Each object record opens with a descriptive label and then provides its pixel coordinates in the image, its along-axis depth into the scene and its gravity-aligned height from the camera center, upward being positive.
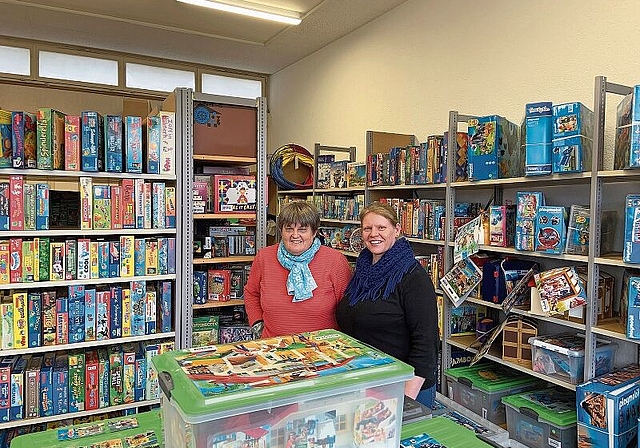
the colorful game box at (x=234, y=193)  2.95 +0.09
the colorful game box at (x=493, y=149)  2.85 +0.36
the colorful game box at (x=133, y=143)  2.70 +0.35
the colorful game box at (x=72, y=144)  2.58 +0.33
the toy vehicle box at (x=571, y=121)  2.37 +0.44
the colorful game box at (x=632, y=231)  2.14 -0.09
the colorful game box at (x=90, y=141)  2.60 +0.35
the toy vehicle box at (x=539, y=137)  2.49 +0.38
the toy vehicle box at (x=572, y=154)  2.37 +0.28
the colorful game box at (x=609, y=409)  2.15 -0.88
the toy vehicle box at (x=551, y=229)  2.47 -0.09
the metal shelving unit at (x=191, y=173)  2.79 +0.21
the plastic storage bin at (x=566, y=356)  2.45 -0.74
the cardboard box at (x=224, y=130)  2.89 +0.47
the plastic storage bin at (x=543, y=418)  2.46 -1.07
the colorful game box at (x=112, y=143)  2.65 +0.35
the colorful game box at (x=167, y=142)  2.75 +0.37
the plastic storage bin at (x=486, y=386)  2.92 -1.06
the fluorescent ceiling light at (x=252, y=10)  4.40 +1.82
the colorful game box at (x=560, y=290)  2.40 -0.39
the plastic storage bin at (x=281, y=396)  0.93 -0.36
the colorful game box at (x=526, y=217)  2.57 -0.03
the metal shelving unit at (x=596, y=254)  2.28 -0.22
